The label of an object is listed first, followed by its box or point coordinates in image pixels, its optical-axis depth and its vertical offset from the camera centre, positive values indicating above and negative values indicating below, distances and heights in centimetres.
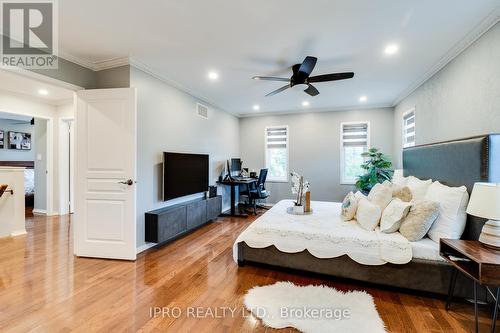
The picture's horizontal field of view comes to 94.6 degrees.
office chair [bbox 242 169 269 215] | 562 -65
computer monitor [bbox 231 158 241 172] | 601 -2
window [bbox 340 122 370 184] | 586 +41
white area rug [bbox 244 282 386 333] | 181 -126
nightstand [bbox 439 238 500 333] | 156 -72
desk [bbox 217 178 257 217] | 543 -47
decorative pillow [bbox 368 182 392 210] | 276 -37
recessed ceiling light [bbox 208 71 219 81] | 370 +146
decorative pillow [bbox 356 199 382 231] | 260 -58
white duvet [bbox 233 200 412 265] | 226 -80
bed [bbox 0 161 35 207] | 609 -61
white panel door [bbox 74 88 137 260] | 308 -14
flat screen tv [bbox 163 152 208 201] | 381 -18
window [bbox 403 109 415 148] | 443 +74
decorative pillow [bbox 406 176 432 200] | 274 -28
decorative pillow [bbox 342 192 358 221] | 294 -56
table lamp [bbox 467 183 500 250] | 163 -32
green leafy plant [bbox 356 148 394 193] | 500 -16
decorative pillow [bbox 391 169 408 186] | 345 -22
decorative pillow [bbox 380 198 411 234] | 239 -54
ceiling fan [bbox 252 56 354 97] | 286 +121
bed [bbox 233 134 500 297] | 205 -95
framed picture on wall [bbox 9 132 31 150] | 752 +76
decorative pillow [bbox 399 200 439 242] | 225 -55
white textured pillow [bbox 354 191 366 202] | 311 -44
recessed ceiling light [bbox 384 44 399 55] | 285 +147
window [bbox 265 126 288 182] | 654 +33
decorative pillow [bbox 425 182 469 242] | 216 -47
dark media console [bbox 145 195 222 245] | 338 -92
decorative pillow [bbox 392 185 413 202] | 283 -35
